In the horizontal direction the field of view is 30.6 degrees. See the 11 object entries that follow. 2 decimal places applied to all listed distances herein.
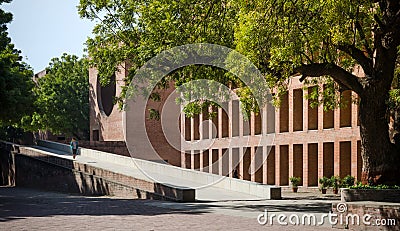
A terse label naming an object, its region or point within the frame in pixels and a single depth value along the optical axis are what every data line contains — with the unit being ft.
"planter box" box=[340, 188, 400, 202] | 60.80
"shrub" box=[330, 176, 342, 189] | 126.21
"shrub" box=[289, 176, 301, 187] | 139.33
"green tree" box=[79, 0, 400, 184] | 59.36
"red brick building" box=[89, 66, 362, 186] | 136.87
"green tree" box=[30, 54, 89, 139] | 225.97
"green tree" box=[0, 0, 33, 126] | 114.21
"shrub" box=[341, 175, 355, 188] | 122.21
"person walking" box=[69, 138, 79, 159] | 163.22
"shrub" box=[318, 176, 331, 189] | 128.47
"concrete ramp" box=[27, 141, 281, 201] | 99.71
